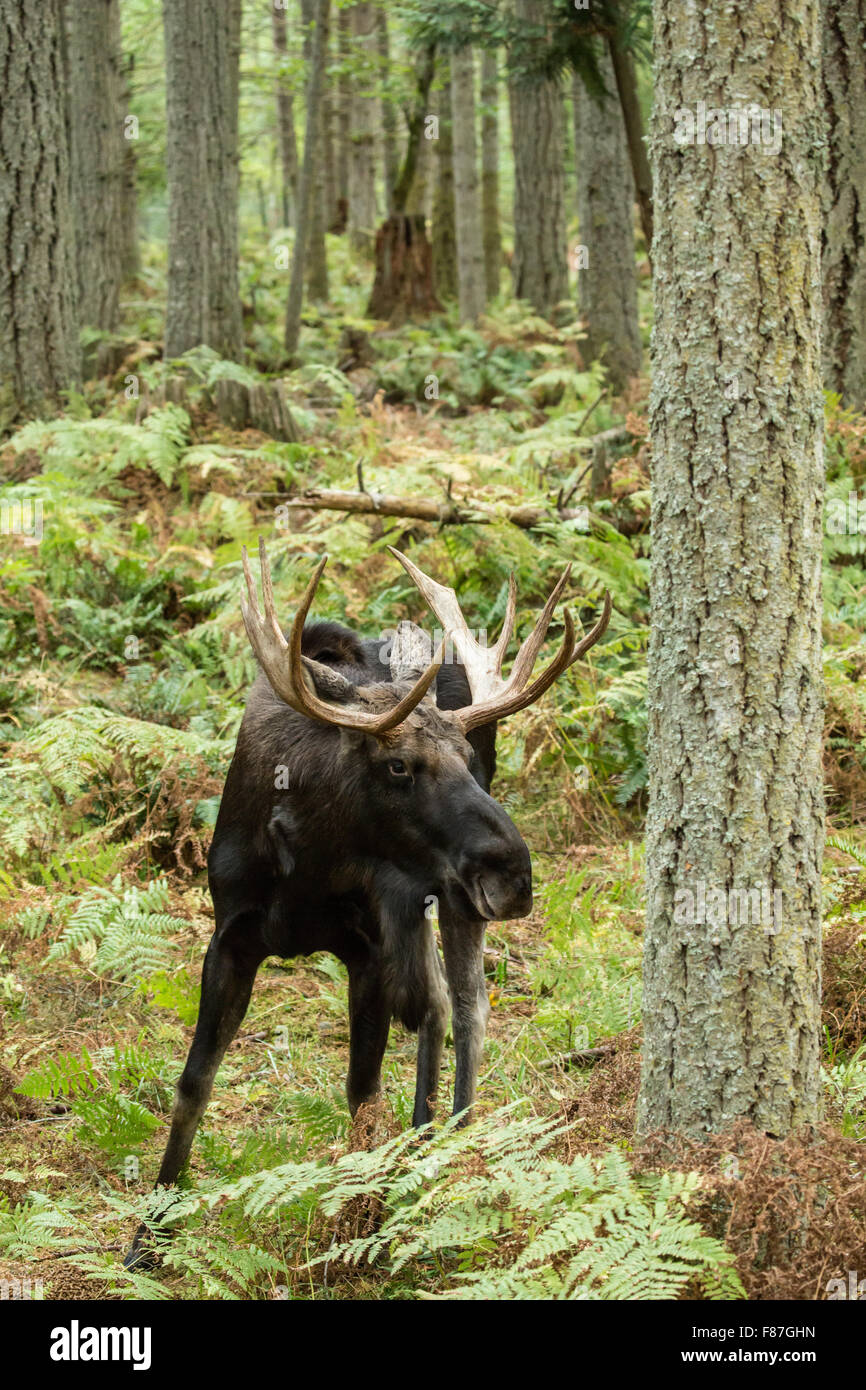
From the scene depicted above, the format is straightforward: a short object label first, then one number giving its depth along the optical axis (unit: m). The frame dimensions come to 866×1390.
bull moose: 4.45
